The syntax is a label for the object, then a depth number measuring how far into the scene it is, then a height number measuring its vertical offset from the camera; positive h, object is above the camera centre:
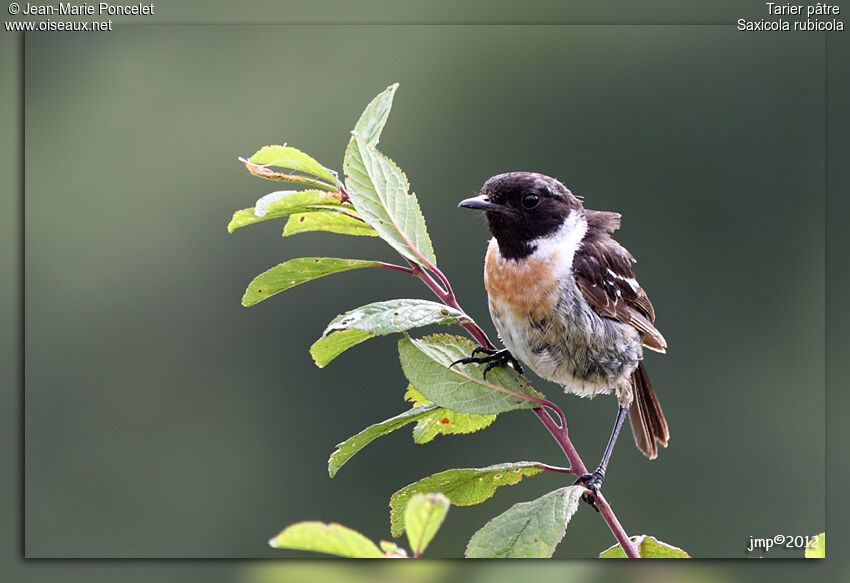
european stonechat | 3.76 +0.02
